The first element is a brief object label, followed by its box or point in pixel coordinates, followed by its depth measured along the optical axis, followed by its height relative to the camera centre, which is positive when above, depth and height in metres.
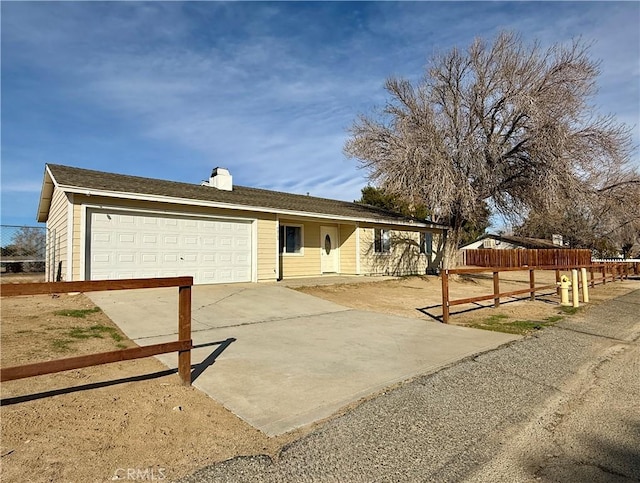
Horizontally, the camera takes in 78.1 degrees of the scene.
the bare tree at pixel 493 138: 15.31 +4.83
